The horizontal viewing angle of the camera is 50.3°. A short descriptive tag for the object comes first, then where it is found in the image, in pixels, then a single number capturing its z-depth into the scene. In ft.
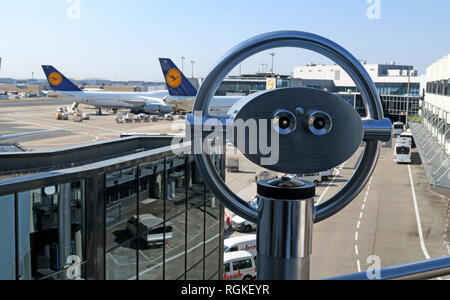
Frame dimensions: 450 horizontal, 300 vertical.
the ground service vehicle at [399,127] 139.35
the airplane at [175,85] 173.68
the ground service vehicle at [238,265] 48.39
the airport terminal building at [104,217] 19.04
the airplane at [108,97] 194.90
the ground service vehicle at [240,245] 52.11
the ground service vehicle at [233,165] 96.73
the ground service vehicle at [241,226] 62.02
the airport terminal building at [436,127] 64.03
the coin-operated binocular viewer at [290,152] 3.50
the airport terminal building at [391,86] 172.96
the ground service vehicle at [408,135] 125.39
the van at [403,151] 117.50
